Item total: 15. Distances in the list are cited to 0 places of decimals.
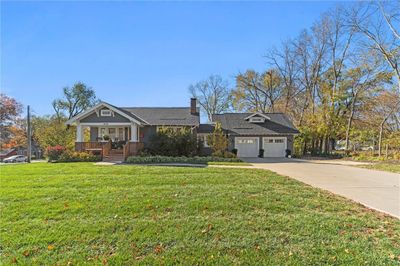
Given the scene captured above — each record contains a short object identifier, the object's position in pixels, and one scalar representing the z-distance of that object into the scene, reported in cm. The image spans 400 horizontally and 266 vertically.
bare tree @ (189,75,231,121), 4431
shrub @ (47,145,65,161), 1775
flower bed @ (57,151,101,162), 1757
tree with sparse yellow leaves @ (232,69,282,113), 3769
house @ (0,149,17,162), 3872
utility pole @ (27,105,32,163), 2288
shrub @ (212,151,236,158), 2009
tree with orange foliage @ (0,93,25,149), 3766
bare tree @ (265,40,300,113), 3441
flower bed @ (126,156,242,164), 1662
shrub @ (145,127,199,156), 1927
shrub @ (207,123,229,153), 2058
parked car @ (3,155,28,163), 3280
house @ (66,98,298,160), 2020
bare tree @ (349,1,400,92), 1967
